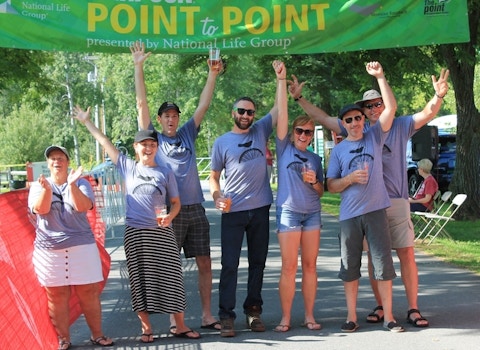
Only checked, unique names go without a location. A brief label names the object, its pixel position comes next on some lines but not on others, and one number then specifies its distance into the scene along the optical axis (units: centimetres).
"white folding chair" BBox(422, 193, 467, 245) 1395
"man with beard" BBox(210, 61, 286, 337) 747
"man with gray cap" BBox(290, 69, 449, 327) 752
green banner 762
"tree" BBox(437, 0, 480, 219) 1842
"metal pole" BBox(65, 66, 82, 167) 5102
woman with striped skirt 723
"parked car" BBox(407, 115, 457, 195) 2839
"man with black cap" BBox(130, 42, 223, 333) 763
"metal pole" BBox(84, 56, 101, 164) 5521
